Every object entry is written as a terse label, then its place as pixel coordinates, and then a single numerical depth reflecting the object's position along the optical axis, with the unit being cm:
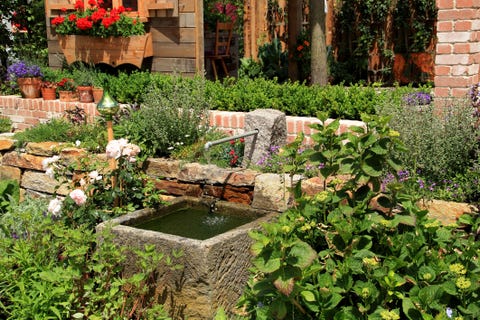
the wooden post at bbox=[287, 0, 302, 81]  903
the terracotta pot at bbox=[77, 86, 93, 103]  714
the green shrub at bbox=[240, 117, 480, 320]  255
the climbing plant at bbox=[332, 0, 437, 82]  995
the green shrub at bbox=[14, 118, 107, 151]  616
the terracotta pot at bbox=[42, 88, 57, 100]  752
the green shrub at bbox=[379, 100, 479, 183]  416
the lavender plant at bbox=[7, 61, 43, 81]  775
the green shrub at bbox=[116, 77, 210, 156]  541
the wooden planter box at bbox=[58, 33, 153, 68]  736
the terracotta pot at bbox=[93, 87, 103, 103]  709
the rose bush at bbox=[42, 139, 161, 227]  441
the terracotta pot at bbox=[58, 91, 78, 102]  728
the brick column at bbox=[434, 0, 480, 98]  518
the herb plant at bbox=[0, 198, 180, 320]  342
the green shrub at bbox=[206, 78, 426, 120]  518
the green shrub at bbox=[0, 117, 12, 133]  765
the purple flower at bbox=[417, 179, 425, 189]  401
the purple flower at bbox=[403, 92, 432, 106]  484
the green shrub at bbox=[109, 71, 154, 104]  671
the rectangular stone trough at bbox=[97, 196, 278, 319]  362
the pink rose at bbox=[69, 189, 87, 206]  424
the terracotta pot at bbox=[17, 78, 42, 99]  764
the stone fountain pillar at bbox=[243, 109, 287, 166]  495
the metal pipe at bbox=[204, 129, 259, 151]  439
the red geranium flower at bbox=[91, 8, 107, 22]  741
